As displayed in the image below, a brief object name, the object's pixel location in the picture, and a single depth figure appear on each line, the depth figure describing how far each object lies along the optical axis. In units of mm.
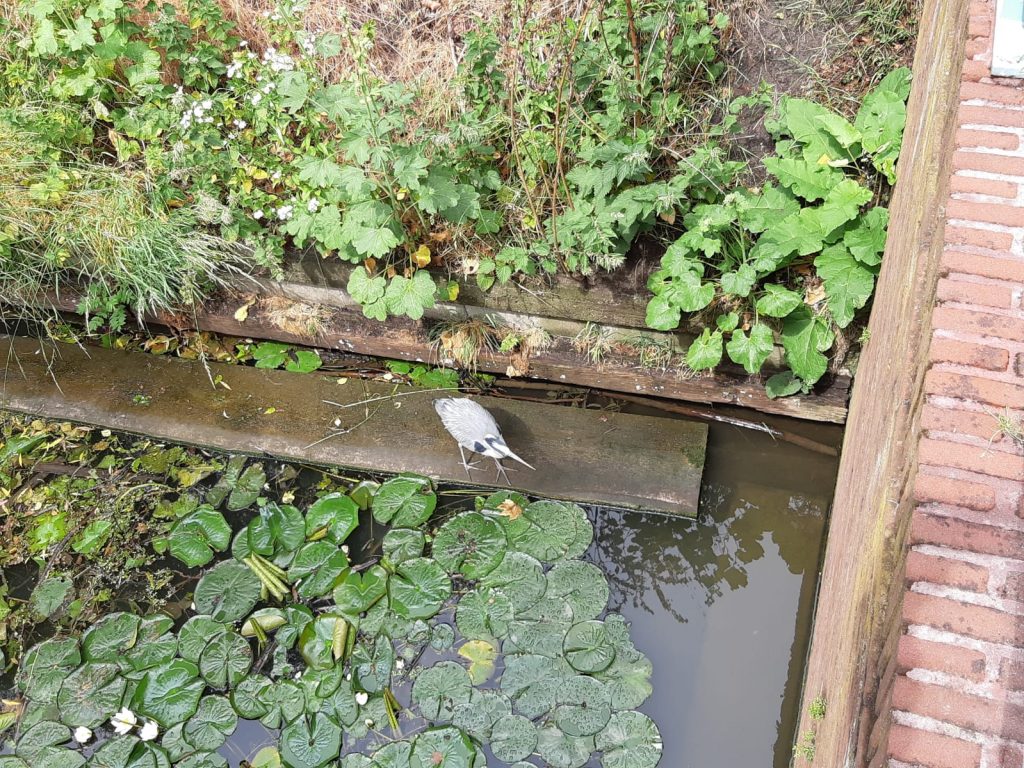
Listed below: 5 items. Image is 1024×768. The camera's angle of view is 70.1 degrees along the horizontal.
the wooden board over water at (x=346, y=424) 3768
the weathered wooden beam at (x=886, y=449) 1771
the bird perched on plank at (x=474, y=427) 3586
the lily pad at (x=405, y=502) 3766
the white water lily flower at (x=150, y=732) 3186
